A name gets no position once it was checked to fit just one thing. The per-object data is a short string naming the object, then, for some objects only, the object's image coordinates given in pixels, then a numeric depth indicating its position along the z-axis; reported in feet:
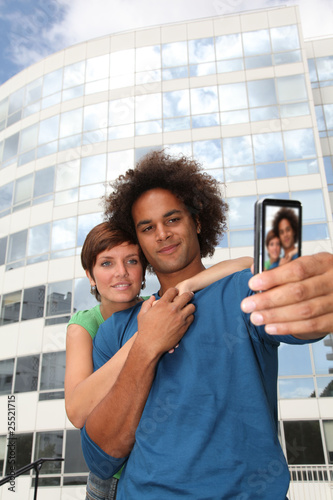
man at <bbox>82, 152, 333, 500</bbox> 3.76
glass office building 43.01
